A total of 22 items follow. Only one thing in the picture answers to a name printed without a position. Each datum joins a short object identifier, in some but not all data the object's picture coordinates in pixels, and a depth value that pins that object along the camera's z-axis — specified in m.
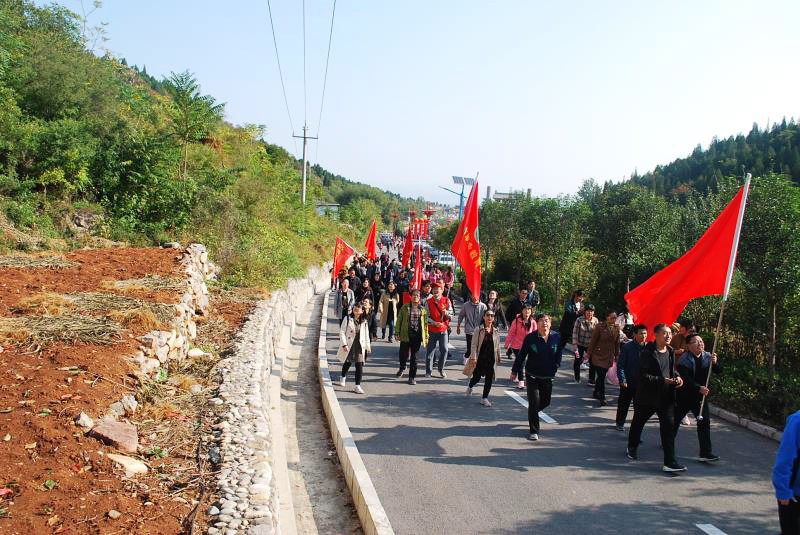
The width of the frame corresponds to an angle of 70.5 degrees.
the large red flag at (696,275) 7.17
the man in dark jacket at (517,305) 12.64
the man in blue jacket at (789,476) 4.05
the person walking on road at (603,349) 9.94
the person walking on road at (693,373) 7.49
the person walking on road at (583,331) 11.21
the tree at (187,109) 20.95
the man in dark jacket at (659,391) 6.91
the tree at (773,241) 9.03
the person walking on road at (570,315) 12.66
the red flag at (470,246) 11.49
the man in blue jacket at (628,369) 8.10
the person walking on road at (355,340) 10.03
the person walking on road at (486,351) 9.45
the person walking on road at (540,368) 7.90
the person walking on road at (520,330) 10.31
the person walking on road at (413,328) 10.91
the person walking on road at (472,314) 11.91
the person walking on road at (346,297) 13.44
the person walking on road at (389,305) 14.74
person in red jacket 11.27
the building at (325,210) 62.29
